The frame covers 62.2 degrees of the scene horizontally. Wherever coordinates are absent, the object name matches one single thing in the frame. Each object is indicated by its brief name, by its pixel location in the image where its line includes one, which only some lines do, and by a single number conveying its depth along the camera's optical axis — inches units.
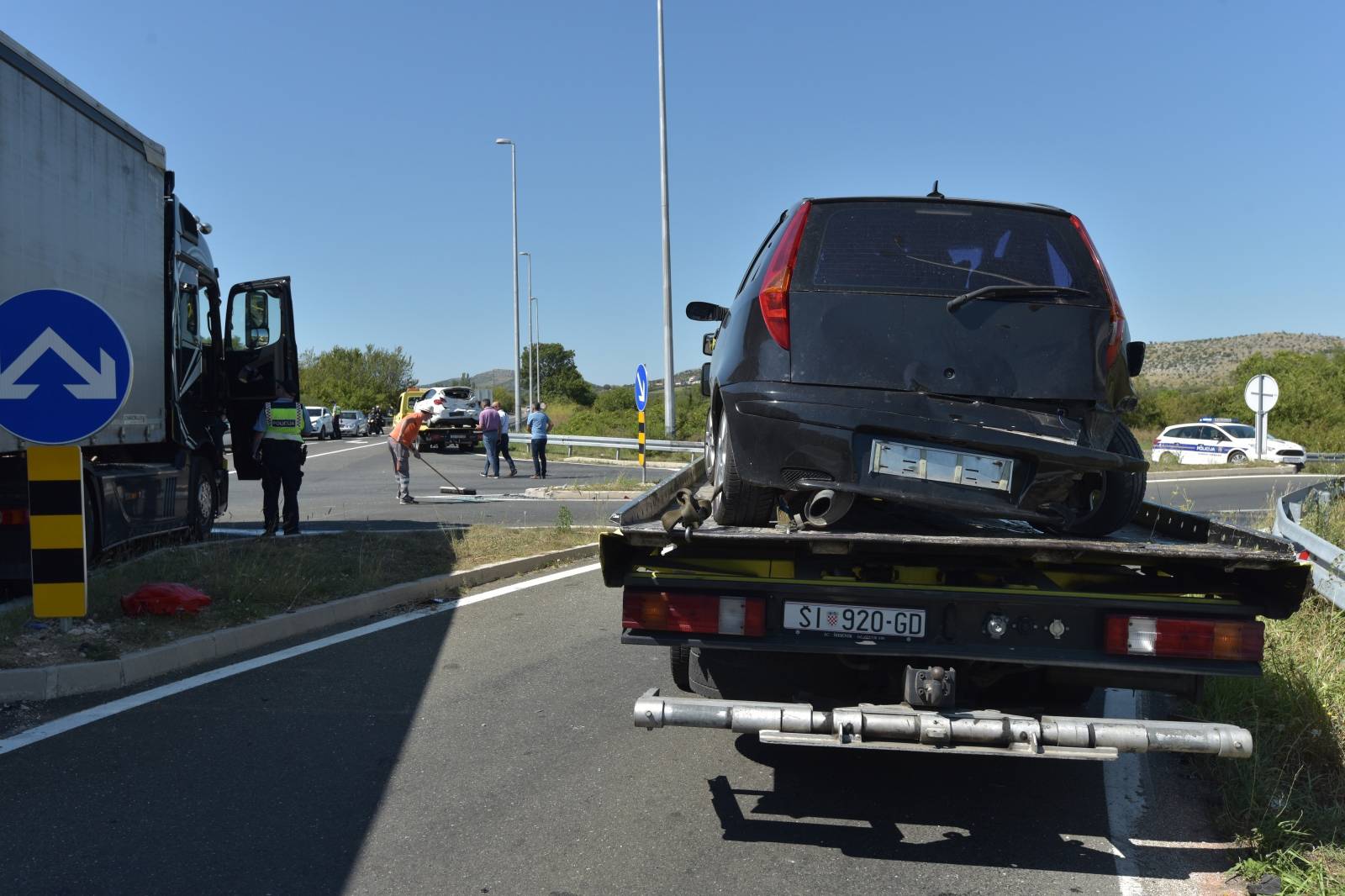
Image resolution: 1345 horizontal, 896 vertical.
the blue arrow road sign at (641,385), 856.9
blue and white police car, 1266.0
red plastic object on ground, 283.4
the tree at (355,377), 3752.5
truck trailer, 298.8
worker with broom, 679.1
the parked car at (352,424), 2498.8
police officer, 469.4
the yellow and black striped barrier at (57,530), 257.1
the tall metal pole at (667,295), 1039.6
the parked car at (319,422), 2273.6
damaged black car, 159.5
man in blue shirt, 980.6
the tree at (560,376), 4248.3
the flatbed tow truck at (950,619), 146.0
